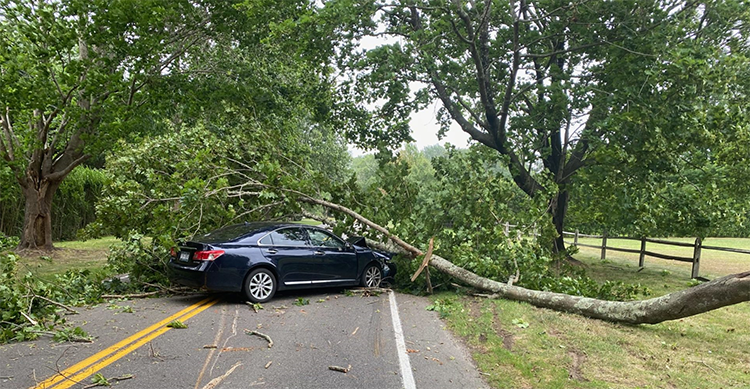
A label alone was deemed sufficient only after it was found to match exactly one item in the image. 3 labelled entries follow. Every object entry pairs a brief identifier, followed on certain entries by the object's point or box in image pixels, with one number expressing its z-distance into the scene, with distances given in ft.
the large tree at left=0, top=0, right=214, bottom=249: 36.40
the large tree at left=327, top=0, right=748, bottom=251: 38.99
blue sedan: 26.09
